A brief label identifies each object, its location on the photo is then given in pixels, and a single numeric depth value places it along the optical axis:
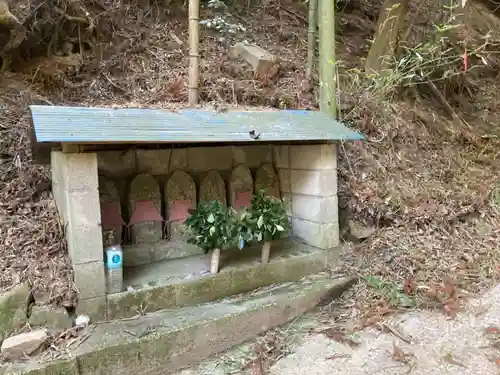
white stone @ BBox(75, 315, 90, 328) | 3.08
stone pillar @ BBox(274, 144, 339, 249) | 4.35
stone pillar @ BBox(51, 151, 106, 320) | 3.10
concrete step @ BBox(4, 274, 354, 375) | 2.80
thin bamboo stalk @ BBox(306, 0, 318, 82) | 5.79
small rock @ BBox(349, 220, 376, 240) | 4.66
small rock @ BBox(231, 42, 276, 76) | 5.69
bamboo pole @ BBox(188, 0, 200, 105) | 4.39
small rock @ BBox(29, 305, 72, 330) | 3.00
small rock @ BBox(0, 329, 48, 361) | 2.72
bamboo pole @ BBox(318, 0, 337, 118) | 4.86
